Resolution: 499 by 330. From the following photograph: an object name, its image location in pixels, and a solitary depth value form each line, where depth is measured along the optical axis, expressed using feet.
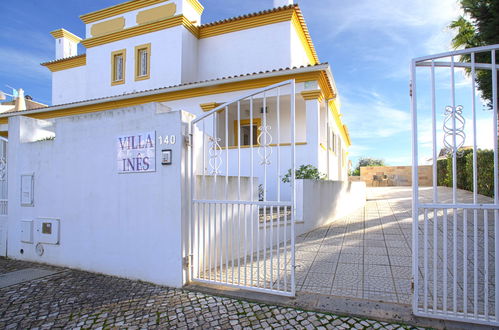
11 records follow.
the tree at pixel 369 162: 148.15
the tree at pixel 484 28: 19.86
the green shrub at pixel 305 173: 24.95
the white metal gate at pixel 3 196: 17.87
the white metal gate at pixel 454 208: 8.79
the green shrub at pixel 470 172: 31.53
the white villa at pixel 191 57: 34.06
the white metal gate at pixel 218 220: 11.35
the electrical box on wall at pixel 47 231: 15.71
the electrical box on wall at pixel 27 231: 16.57
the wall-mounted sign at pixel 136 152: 13.07
